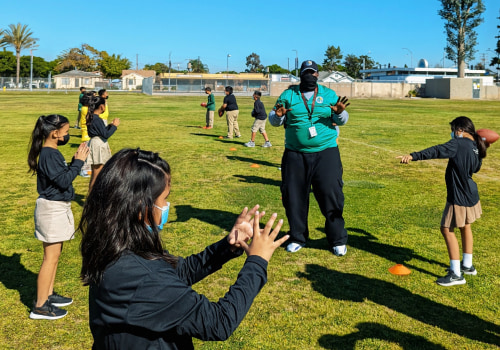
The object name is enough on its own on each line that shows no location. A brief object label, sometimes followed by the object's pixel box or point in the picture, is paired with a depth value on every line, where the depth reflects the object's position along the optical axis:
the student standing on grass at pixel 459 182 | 5.21
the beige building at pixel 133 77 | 77.49
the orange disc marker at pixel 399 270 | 5.57
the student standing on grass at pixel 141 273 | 1.79
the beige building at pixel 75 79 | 80.62
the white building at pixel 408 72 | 110.03
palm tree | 87.81
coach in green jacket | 6.25
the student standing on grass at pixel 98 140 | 8.80
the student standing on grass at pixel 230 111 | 17.58
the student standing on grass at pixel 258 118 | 15.22
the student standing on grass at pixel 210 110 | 20.27
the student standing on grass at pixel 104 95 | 13.03
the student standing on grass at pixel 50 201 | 4.55
